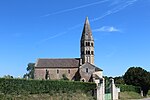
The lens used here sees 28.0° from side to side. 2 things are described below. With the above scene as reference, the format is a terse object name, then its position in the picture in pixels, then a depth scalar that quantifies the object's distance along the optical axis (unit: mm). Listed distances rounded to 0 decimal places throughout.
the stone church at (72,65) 103438
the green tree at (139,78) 82556
